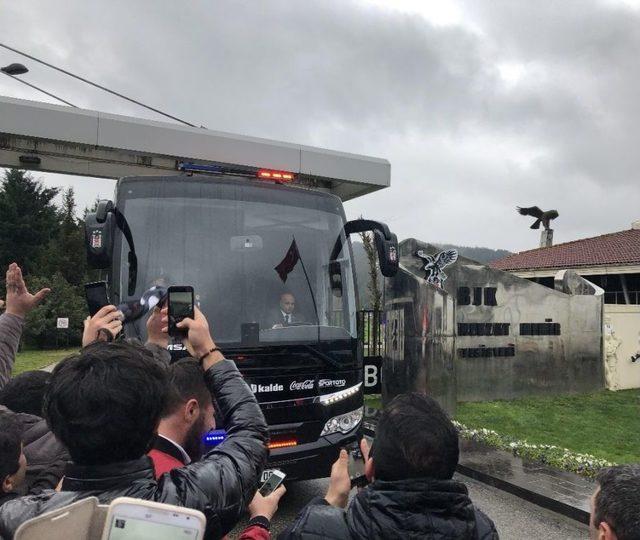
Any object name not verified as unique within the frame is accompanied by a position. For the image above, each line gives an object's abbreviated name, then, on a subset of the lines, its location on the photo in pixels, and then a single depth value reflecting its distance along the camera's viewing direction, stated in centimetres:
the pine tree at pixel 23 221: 3934
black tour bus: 439
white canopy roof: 454
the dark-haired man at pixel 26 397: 237
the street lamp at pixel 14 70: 540
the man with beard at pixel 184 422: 187
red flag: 474
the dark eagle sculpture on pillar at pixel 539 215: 4569
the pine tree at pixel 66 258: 3534
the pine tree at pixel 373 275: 1778
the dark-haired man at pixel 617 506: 163
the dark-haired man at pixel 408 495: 169
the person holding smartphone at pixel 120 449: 137
